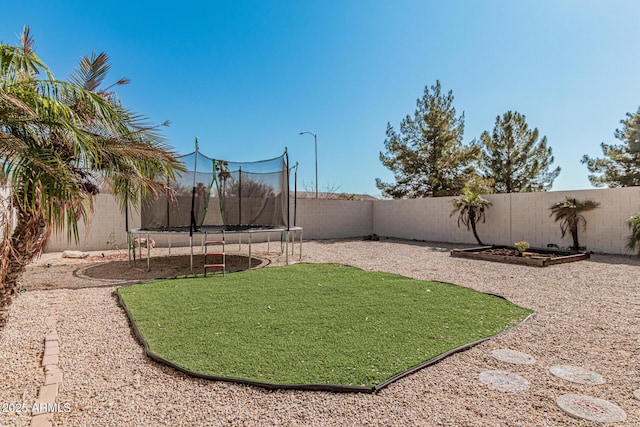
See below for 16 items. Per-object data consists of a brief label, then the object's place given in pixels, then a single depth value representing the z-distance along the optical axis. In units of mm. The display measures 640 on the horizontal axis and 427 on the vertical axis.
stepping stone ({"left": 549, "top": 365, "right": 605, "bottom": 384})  2098
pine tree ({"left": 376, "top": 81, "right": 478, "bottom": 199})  15891
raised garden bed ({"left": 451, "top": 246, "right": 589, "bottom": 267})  6651
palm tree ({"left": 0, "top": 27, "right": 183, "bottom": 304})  1803
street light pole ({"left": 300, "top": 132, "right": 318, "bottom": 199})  17722
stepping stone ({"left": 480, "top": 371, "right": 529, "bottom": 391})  2025
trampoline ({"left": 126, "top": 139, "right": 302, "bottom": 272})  7062
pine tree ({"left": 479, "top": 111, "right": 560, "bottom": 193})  16500
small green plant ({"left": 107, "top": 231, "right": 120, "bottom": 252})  8984
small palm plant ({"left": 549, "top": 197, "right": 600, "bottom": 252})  8039
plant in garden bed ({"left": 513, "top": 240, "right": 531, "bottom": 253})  7417
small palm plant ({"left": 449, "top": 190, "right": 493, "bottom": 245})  9805
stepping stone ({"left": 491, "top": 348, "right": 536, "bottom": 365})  2383
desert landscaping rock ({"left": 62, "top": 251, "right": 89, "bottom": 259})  7427
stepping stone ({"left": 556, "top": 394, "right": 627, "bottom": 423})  1711
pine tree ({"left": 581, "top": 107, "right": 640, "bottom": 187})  14281
